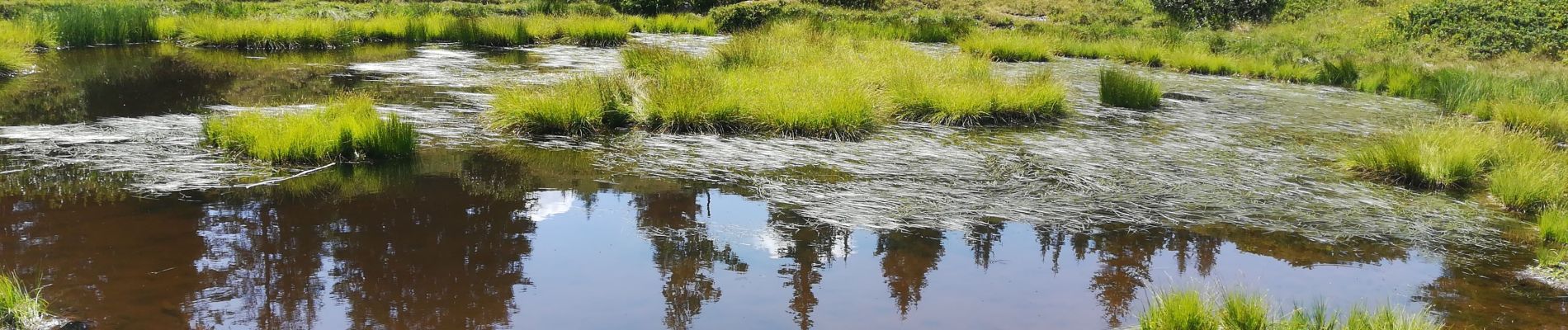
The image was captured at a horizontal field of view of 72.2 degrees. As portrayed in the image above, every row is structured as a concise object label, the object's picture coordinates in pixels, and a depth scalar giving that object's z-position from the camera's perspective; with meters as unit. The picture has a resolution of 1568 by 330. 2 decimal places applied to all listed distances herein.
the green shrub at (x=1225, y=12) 27.09
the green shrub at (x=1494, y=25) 19.81
